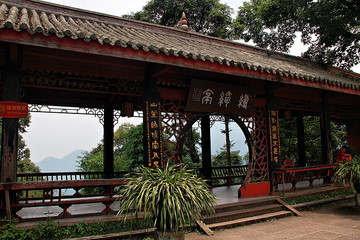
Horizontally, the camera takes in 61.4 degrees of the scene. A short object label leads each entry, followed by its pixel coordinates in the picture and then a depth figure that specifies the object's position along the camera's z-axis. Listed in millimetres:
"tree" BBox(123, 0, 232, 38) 18641
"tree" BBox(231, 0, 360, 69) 12195
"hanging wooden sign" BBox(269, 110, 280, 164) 7379
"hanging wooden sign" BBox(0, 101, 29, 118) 4395
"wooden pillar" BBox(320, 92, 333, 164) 8695
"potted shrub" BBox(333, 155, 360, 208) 6400
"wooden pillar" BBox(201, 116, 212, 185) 9445
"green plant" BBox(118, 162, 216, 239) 3510
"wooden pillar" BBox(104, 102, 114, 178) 8406
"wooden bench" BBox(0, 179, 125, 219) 4172
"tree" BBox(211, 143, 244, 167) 15523
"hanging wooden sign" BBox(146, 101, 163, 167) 5504
